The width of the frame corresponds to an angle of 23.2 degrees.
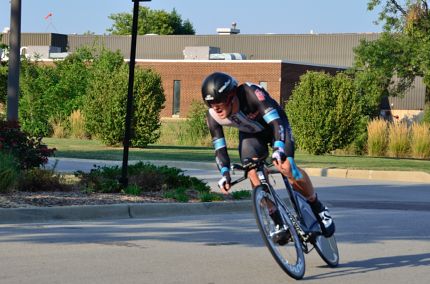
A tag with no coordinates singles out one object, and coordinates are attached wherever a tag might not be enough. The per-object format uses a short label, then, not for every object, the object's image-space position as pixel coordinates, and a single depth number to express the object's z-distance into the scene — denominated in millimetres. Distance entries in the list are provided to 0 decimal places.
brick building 62781
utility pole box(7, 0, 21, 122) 17281
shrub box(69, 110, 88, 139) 39531
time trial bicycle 8383
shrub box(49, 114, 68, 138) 40347
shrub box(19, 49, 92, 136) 41375
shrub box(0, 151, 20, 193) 13789
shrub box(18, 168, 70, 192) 14570
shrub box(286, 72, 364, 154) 33000
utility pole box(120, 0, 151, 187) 15133
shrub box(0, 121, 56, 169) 15477
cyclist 8398
